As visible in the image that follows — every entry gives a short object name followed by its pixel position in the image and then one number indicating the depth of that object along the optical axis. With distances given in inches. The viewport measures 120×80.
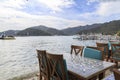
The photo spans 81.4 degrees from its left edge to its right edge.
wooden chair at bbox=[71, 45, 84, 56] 73.7
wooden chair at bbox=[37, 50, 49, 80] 49.7
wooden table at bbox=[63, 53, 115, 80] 38.1
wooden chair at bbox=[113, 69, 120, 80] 18.8
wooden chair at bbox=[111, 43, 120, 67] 85.0
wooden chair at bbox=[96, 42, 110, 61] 97.8
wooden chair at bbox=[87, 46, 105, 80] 53.1
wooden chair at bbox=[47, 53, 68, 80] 39.7
